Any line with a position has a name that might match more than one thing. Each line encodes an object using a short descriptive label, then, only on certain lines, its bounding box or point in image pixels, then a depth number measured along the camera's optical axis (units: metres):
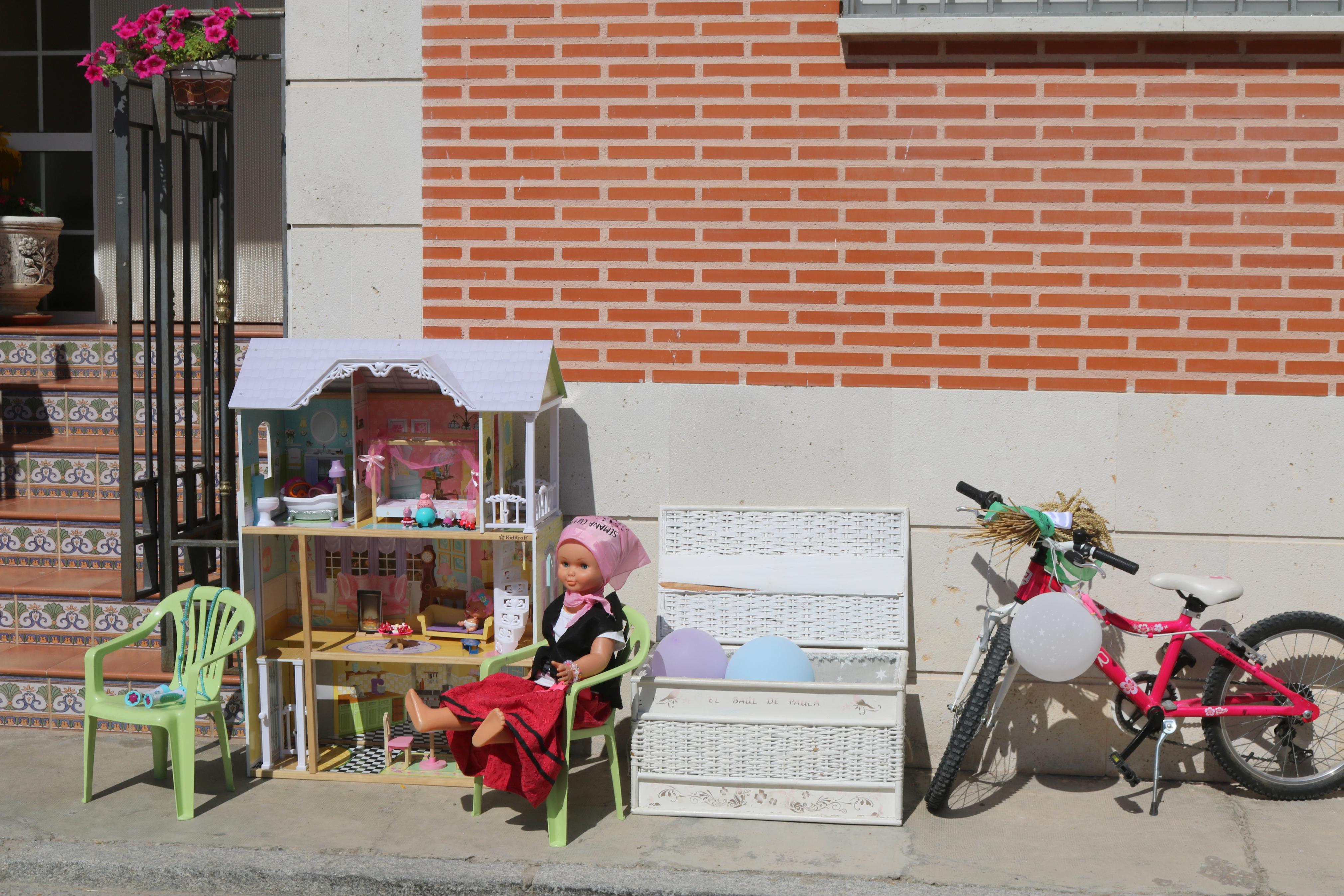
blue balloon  4.87
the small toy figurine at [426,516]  4.92
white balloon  4.55
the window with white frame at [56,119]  8.70
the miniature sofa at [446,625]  5.17
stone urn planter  7.75
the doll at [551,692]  4.35
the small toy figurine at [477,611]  5.20
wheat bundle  4.82
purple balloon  4.95
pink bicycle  4.76
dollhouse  4.85
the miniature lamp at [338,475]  5.01
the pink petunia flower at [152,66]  5.15
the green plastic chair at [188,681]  4.56
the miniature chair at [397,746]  5.10
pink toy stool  5.17
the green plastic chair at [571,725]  4.41
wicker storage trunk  4.63
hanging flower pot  5.23
